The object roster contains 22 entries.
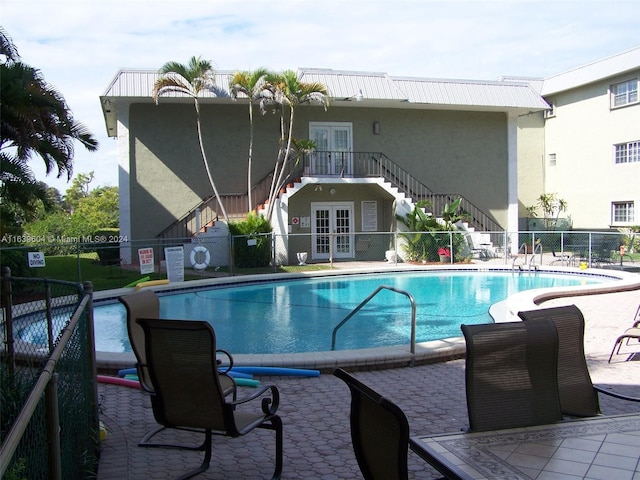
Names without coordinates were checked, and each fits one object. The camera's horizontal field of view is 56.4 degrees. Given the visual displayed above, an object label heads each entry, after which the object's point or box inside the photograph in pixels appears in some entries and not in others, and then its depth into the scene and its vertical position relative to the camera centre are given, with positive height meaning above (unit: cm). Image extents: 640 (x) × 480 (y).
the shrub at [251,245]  2011 -52
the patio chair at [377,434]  224 -85
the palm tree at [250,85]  2014 +491
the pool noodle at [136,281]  1578 -139
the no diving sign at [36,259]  1165 -52
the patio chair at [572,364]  412 -99
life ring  1869 -89
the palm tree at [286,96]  2039 +461
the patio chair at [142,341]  480 -94
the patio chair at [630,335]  717 -136
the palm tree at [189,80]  1956 +506
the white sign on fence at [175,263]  1627 -92
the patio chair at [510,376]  359 -94
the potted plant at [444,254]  2167 -105
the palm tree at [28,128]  1128 +219
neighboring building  2581 +378
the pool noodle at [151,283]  1540 -139
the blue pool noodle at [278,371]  701 -168
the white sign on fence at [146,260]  1605 -80
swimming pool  1036 -186
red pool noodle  662 -169
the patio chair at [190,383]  402 -106
